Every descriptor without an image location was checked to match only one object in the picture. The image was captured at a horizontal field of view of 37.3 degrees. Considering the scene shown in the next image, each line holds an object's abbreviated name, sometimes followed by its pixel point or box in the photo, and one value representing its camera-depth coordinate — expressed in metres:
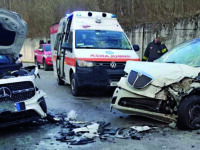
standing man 10.20
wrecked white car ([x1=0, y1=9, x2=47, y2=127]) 4.74
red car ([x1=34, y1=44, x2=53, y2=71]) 18.42
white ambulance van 8.07
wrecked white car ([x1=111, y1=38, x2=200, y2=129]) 4.91
